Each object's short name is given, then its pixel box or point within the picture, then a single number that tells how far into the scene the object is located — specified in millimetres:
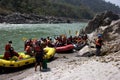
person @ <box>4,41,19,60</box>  8386
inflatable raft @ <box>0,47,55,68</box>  7980
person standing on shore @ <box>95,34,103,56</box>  8804
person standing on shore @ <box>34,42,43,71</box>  7376
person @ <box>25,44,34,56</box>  8929
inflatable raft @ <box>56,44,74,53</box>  11144
